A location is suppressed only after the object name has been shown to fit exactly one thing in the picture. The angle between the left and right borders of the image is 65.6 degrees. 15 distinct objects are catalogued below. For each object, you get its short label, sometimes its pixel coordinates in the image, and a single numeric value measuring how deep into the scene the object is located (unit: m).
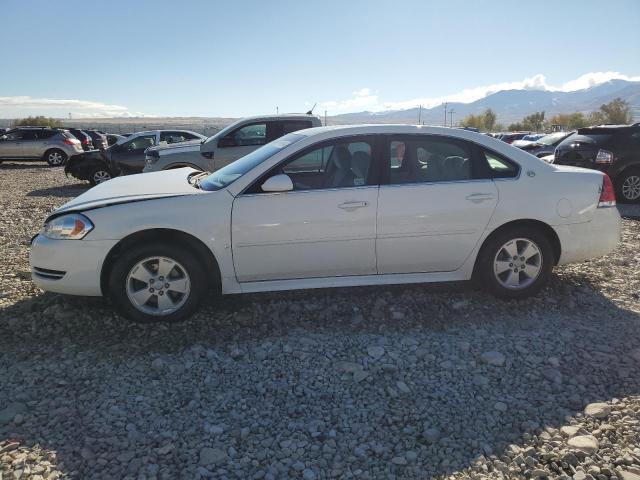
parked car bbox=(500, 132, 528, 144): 29.44
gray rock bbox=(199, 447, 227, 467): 2.50
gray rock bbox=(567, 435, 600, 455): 2.59
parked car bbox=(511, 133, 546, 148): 25.50
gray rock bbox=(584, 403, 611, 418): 2.90
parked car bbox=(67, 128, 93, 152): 22.13
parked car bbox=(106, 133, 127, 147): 29.40
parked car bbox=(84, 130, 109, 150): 24.32
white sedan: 3.94
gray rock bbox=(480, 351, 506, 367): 3.48
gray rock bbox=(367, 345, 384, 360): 3.59
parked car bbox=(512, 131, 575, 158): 15.52
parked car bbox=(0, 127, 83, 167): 19.97
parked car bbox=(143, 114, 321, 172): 9.47
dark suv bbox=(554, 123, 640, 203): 9.70
